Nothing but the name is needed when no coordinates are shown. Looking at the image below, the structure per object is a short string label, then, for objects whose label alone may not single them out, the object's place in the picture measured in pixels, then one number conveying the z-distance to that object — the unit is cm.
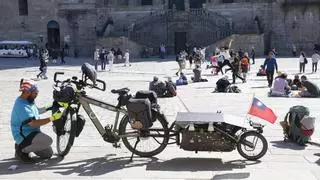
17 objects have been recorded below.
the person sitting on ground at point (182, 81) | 2561
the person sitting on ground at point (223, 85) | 2173
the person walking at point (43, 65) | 3080
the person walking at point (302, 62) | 3192
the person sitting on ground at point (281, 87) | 2012
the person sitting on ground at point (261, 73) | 3025
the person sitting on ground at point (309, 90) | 1980
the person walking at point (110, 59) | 3788
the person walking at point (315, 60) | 3247
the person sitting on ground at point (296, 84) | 2207
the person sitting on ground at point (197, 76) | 2684
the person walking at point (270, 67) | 2431
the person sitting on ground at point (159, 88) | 2014
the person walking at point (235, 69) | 2634
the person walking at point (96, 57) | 3918
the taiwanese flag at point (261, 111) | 1002
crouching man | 932
